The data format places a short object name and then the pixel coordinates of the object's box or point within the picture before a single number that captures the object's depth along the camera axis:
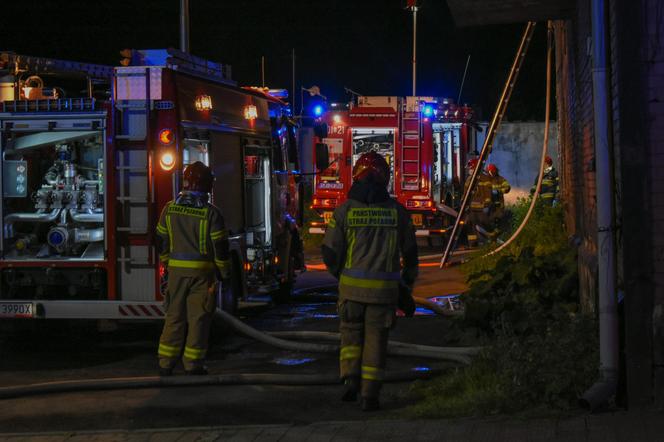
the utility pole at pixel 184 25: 16.30
